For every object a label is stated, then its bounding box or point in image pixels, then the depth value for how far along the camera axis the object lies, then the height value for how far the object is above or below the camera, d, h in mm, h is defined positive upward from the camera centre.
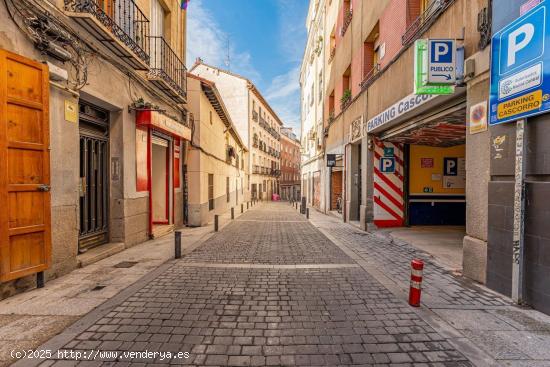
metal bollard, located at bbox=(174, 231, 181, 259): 5969 -1591
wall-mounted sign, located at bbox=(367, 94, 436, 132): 5910 +1848
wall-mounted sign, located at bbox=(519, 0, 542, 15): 3353 +2301
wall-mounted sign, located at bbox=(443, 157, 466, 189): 9734 +208
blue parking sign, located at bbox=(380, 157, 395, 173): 9398 +482
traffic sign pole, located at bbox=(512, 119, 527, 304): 3566 -495
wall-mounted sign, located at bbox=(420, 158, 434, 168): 9633 +575
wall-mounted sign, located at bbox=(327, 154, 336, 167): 13703 +959
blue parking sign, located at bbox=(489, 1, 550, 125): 3209 +1495
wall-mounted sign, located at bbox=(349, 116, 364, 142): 10109 +2009
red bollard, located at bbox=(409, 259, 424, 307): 3537 -1438
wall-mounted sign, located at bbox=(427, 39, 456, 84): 4652 +2106
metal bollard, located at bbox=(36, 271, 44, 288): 4180 -1669
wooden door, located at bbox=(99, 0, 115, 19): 6064 +4065
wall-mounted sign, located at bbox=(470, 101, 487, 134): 4262 +1037
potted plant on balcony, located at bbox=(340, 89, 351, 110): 12112 +3849
